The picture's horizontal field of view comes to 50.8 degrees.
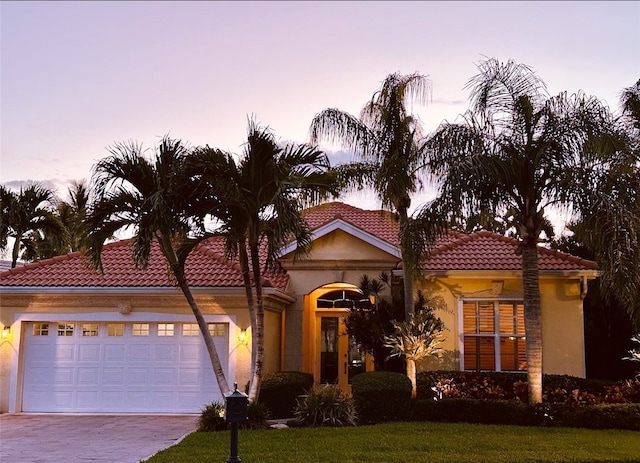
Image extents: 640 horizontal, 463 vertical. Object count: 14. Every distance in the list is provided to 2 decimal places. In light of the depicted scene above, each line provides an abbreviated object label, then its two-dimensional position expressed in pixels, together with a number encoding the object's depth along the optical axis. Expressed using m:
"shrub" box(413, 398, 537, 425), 13.18
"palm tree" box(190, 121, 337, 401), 12.57
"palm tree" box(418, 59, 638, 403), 12.95
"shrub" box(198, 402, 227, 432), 12.89
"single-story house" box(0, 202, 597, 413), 16.39
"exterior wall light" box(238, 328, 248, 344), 16.25
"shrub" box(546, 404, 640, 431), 12.66
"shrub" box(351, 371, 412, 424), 13.62
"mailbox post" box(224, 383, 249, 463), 7.91
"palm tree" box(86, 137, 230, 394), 12.69
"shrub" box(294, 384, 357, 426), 13.35
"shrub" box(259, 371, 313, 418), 14.77
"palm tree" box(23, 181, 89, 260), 27.53
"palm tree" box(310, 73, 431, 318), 15.31
